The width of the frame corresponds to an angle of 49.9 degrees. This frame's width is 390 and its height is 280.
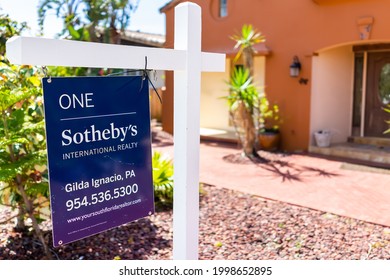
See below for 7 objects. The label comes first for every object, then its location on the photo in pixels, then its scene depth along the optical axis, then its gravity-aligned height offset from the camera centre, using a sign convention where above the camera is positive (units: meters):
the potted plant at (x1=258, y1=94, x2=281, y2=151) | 10.11 -1.09
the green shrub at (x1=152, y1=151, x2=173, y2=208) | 5.60 -1.31
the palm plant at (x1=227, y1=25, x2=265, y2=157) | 8.77 -0.36
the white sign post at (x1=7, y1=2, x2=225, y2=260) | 2.23 -0.03
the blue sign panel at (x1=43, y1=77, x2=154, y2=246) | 2.06 -0.36
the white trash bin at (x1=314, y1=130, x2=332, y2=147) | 9.77 -1.24
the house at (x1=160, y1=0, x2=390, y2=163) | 9.45 +0.36
